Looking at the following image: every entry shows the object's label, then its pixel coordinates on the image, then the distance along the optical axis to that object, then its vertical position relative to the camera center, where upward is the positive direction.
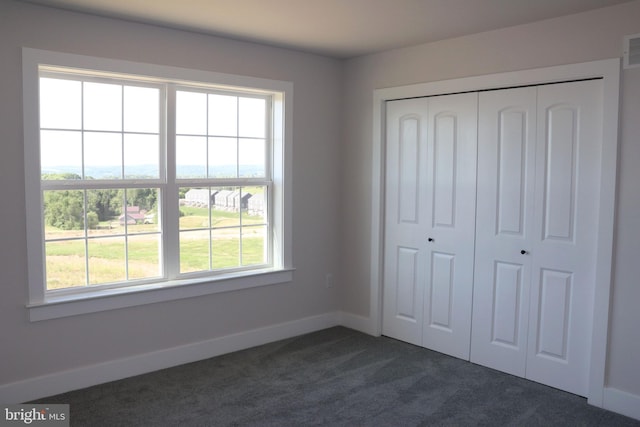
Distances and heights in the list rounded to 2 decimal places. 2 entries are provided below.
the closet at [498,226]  3.58 -0.30
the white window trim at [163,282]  3.38 -0.18
